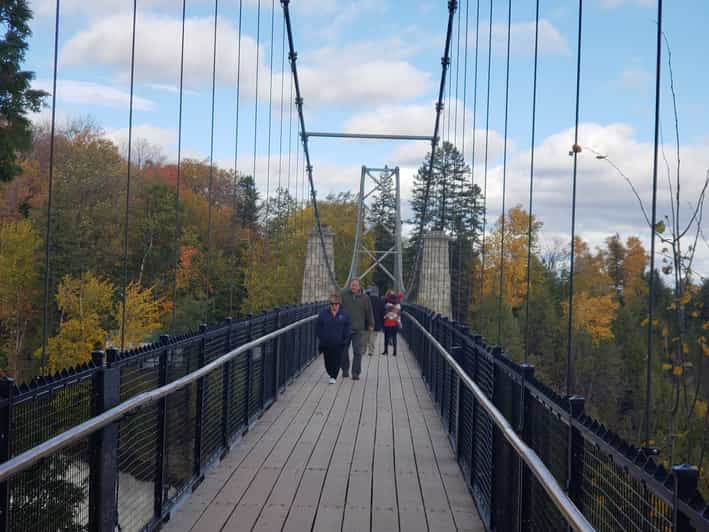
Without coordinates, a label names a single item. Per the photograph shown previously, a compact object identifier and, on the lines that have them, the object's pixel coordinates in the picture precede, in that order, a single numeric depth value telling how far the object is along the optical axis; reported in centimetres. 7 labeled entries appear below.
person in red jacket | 1592
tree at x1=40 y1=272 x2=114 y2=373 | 3747
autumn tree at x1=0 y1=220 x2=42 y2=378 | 3509
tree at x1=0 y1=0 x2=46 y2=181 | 2084
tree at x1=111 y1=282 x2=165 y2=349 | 4078
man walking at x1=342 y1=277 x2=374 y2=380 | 1147
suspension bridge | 261
